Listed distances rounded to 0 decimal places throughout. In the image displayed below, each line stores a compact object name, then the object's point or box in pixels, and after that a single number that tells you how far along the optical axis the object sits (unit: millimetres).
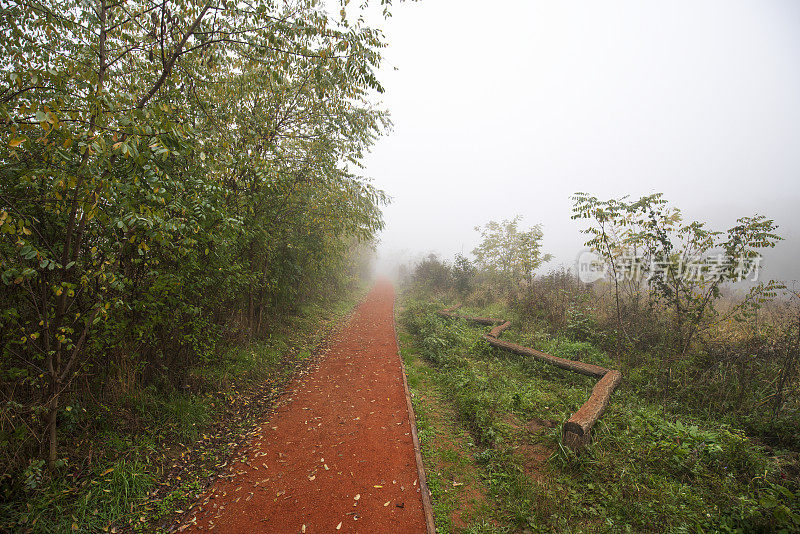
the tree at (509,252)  13367
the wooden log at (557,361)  6449
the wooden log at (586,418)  4254
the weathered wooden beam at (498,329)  9354
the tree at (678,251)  6031
